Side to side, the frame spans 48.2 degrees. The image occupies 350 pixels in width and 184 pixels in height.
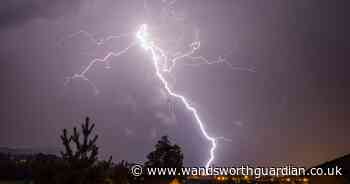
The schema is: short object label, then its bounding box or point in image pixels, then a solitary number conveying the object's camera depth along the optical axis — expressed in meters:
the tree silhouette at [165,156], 37.28
